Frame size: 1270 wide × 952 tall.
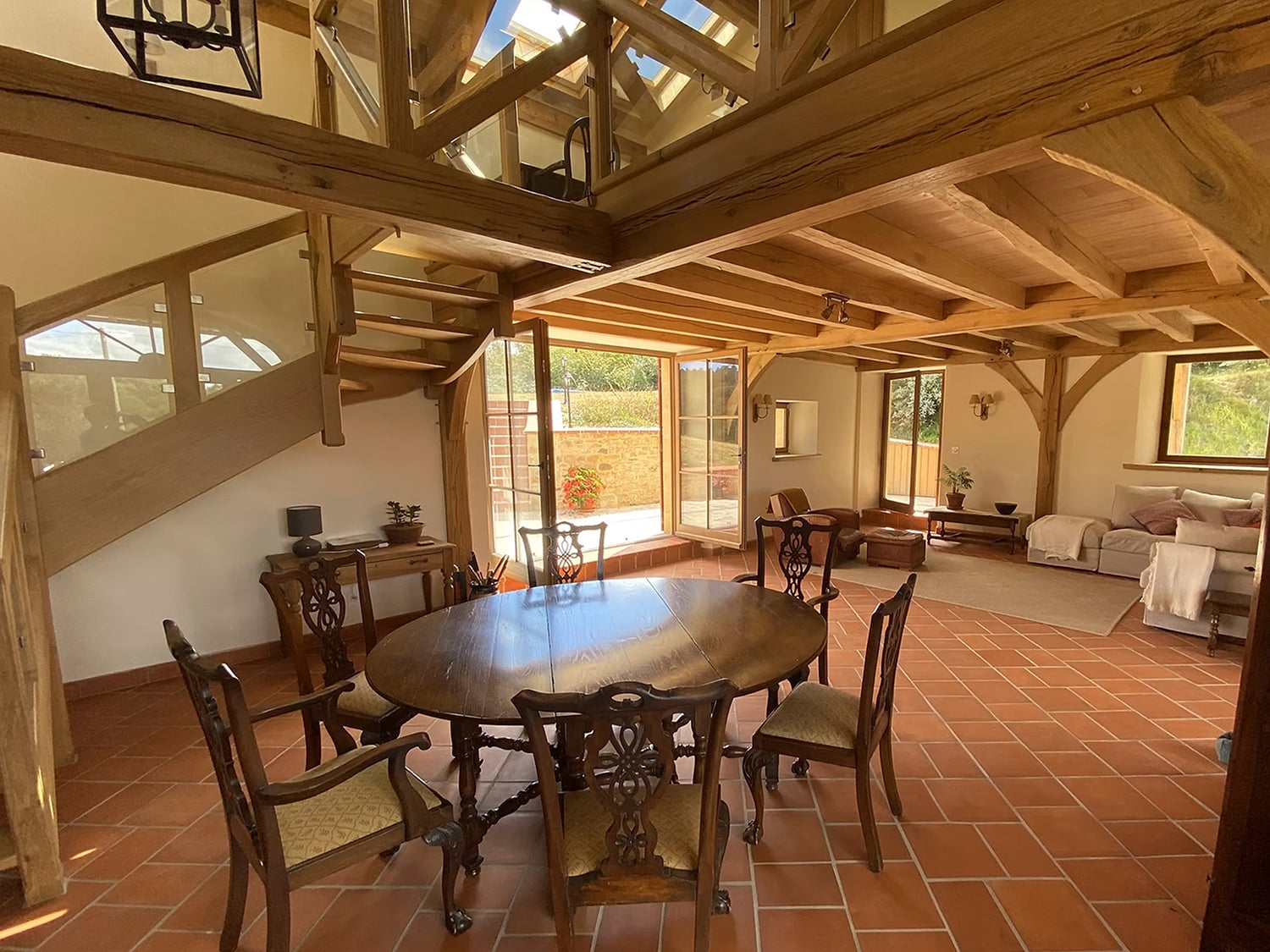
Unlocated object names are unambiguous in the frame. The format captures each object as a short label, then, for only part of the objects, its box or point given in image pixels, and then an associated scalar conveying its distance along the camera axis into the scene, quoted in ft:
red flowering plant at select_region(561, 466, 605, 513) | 23.98
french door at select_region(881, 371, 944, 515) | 24.67
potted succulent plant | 12.07
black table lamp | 10.98
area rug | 13.42
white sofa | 15.96
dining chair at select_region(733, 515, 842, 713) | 9.04
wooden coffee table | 20.20
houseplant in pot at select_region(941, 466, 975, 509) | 21.99
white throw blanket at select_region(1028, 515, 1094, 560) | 17.46
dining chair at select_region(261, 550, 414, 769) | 6.23
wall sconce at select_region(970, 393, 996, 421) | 22.17
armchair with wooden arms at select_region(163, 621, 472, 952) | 3.99
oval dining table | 5.08
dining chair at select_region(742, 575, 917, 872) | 5.57
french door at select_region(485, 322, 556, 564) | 10.81
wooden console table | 10.91
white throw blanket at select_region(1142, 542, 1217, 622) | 11.41
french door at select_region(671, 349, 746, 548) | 17.17
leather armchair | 18.16
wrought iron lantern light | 4.20
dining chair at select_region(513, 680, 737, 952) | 3.69
